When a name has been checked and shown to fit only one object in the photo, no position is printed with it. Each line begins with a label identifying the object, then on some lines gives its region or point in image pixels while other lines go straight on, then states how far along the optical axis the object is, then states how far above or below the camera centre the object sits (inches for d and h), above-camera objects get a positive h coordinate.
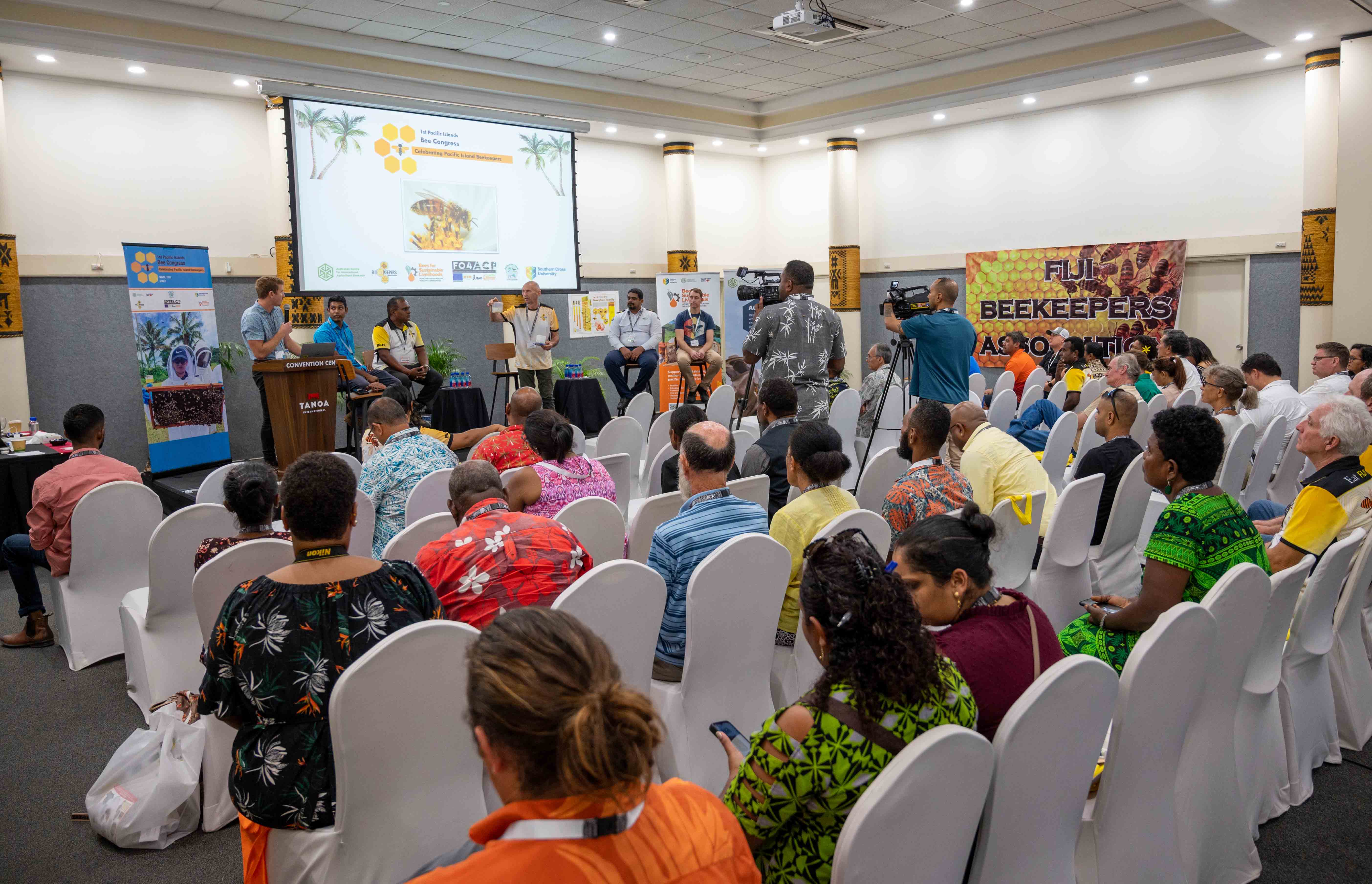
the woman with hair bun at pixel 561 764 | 38.9 -18.4
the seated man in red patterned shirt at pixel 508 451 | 165.2 -18.1
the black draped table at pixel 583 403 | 380.2 -22.2
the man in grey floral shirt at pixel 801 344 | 215.9 +0.1
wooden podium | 271.7 -12.9
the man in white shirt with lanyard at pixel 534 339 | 376.5 +6.2
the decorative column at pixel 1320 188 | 348.5 +55.1
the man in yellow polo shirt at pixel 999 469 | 146.1 -21.9
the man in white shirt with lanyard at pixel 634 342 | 413.1 +4.0
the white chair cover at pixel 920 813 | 49.6 -27.7
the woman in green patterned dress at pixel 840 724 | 55.6 -24.6
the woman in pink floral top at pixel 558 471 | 138.8 -19.3
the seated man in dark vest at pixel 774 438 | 166.2 -17.9
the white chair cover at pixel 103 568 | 157.5 -36.8
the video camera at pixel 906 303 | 239.1 +10.4
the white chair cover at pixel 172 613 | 129.6 -37.5
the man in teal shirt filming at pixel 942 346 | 236.1 -1.7
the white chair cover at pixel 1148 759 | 66.7 -34.2
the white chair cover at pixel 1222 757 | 81.6 -42.4
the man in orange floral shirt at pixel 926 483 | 122.2 -20.3
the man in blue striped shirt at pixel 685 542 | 106.7 -23.5
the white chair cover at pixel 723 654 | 95.2 -35.5
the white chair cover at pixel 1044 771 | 57.7 -29.8
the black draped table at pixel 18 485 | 234.2 -30.1
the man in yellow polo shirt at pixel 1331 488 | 119.8 -22.1
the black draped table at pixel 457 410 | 349.1 -21.3
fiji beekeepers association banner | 432.1 +22.1
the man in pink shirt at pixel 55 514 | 160.4 -26.0
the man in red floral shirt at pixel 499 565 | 95.7 -23.0
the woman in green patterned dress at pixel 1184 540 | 97.8 -23.4
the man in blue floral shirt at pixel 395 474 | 159.9 -21.0
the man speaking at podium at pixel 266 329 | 298.5 +11.6
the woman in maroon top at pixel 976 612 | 70.2 -23.2
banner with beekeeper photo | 315.9 +4.2
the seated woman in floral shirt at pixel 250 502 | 116.8 -18.5
